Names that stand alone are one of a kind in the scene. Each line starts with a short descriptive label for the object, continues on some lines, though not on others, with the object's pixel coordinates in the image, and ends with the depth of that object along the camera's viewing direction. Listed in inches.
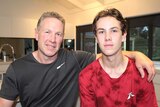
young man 45.3
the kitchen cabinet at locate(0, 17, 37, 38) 165.6
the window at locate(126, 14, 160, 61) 133.9
